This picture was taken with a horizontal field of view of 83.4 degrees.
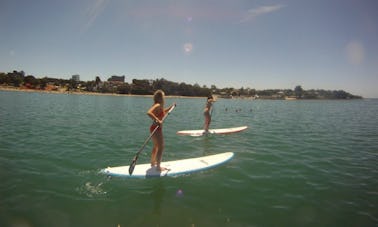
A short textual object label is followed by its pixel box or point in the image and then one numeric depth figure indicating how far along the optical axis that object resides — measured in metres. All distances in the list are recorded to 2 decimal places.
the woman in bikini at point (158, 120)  7.27
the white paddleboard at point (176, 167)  7.66
